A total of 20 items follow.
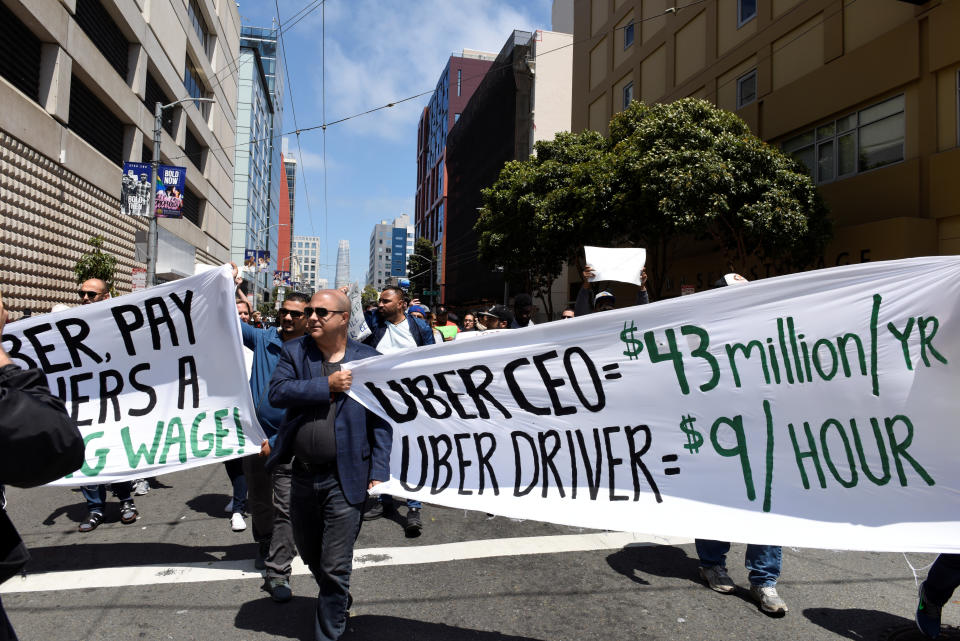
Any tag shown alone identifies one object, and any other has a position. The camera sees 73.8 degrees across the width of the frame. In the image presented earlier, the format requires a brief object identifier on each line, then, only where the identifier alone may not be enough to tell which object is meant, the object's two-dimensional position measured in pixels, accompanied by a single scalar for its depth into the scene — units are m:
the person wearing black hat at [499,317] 6.82
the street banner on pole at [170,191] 17.64
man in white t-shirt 5.79
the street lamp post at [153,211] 17.30
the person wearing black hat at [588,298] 6.47
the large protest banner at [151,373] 4.21
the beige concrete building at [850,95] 13.00
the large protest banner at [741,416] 3.02
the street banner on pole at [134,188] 16.95
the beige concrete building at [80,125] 13.48
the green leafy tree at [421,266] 82.75
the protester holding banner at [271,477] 3.93
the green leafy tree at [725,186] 14.54
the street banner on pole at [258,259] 41.72
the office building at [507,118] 46.53
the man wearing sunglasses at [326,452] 3.07
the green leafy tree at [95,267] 15.07
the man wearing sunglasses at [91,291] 5.42
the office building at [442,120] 86.94
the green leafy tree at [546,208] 20.70
